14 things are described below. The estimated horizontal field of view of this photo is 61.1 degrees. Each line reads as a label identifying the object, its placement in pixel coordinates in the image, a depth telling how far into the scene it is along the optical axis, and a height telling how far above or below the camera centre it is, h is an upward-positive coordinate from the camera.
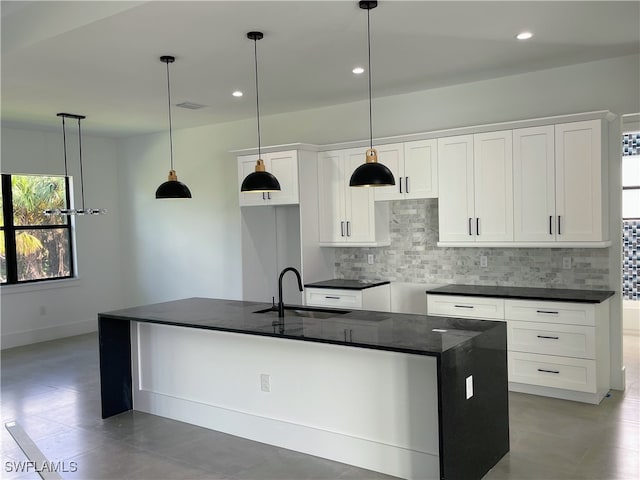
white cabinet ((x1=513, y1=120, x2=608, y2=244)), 4.49 +0.25
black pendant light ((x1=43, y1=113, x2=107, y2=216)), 6.36 +1.03
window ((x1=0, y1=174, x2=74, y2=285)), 7.25 -0.06
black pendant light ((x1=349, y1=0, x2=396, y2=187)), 3.58 +0.28
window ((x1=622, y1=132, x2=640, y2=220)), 6.99 +0.44
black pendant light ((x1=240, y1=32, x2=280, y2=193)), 3.99 +0.28
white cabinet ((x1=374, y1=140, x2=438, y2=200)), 5.30 +0.48
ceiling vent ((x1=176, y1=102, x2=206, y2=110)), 5.93 +1.30
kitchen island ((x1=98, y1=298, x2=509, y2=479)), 3.07 -1.08
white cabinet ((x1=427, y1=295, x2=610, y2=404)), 4.39 -1.11
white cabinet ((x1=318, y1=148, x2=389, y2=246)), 5.76 +0.11
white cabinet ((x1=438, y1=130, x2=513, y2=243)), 4.91 +0.25
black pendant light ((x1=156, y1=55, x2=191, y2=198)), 4.55 +0.27
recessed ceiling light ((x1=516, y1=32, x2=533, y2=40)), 3.88 +1.29
